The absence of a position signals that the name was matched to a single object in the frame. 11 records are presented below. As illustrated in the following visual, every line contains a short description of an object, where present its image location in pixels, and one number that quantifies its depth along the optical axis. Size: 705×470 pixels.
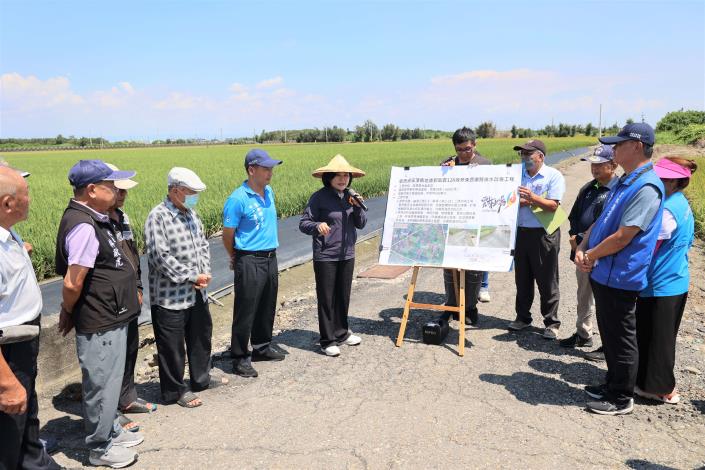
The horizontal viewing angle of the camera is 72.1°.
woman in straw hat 4.69
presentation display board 4.69
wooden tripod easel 4.75
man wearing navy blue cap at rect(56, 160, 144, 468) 2.90
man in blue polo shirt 4.21
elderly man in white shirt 2.34
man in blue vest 3.36
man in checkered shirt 3.62
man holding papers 4.91
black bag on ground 5.00
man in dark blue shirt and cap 4.48
